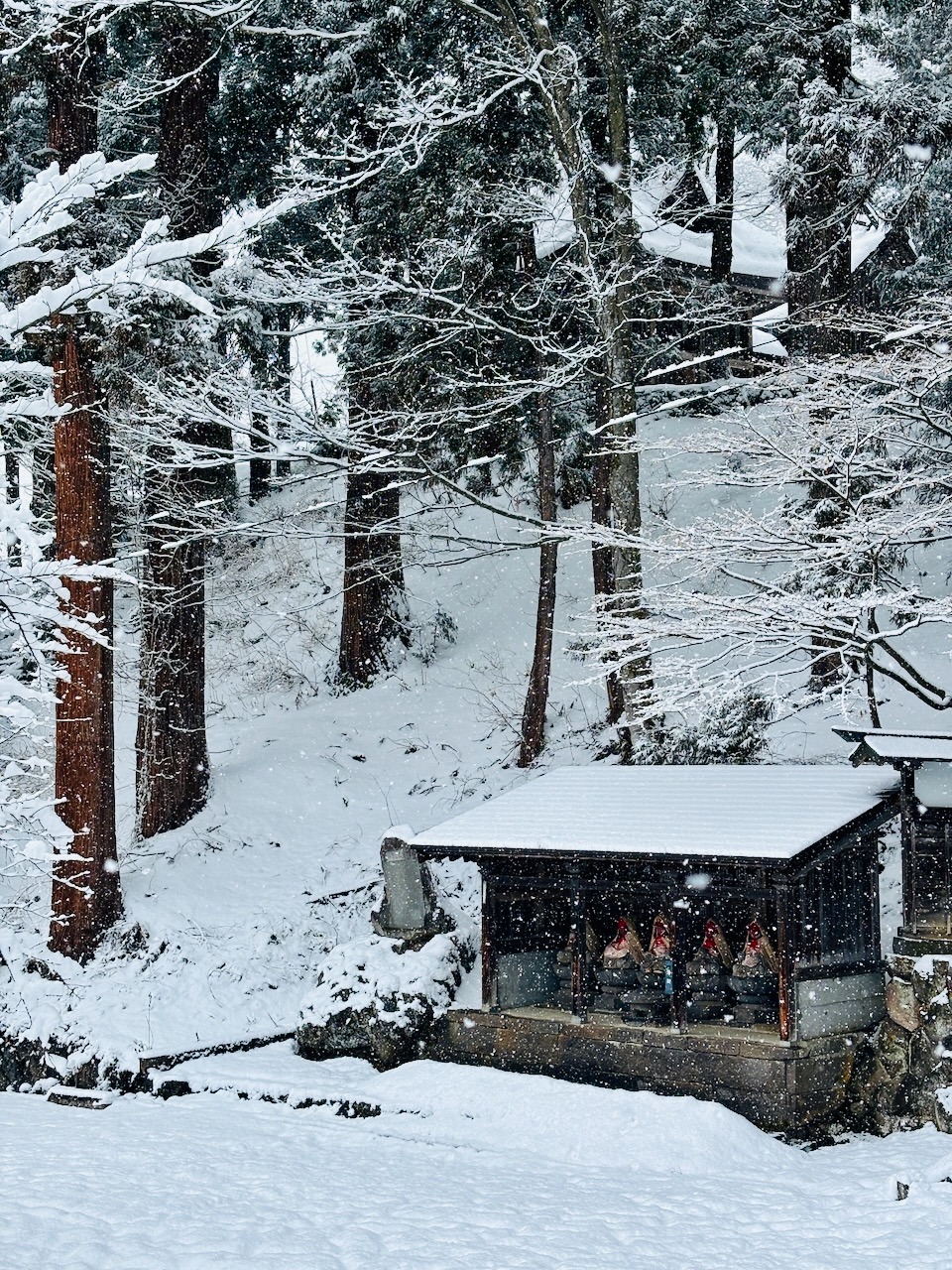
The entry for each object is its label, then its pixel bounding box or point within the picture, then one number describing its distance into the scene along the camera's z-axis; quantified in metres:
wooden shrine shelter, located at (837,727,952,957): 11.45
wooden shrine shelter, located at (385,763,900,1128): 11.46
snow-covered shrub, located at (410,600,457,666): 22.73
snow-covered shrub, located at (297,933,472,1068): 13.46
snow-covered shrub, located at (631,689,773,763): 15.20
